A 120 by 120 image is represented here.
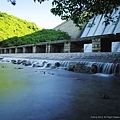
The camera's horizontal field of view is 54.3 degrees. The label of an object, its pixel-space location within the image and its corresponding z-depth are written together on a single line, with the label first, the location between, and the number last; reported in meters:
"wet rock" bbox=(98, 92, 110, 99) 1.82
